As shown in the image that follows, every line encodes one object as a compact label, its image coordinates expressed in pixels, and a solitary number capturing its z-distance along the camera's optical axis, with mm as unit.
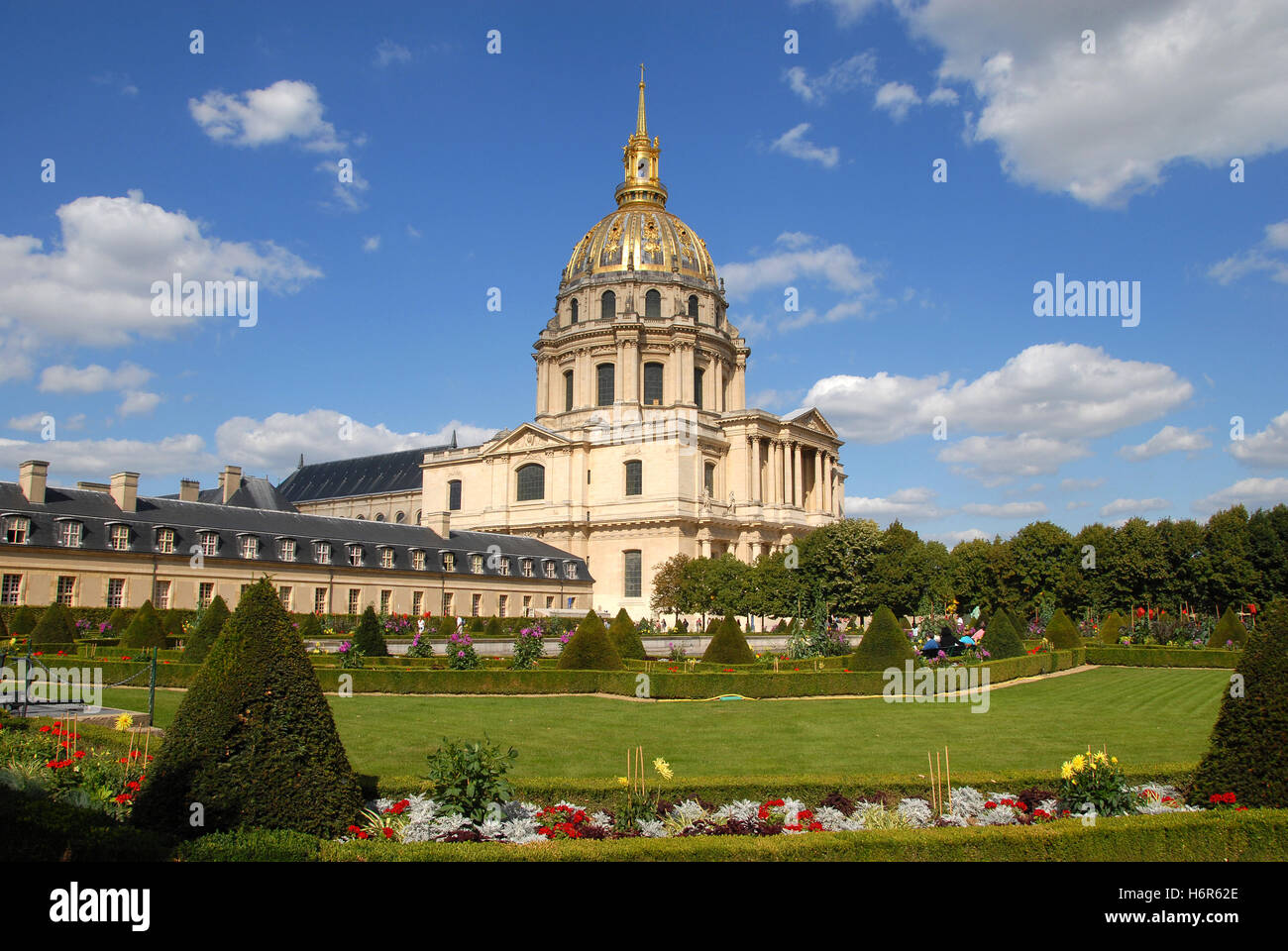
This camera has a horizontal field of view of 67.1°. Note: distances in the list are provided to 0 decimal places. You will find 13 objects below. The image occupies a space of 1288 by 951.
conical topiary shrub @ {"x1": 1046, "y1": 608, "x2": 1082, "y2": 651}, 37875
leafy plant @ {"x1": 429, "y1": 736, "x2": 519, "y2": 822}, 8906
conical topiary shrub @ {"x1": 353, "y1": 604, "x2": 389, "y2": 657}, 27719
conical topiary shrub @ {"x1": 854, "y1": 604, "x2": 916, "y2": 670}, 25766
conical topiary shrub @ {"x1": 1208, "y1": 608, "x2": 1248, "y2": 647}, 37719
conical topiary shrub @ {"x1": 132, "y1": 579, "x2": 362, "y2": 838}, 7590
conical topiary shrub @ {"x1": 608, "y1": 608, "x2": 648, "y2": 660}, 27922
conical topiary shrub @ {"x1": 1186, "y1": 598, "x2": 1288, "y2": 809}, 8836
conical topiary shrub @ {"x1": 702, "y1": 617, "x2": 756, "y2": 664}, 28750
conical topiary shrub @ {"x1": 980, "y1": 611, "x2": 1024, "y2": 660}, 31266
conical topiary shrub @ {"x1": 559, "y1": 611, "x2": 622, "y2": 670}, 24969
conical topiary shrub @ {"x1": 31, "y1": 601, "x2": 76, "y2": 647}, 28344
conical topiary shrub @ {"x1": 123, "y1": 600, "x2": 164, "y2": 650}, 29172
